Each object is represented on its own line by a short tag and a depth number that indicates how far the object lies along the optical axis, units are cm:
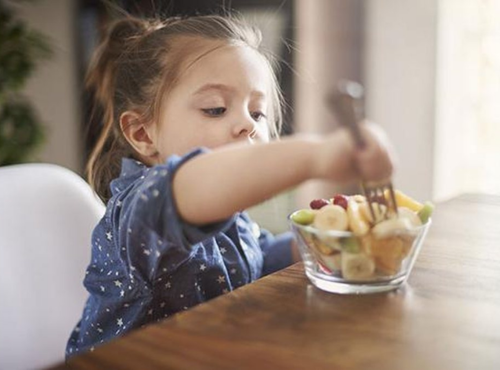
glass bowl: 63
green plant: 278
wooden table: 50
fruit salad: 62
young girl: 58
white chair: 102
